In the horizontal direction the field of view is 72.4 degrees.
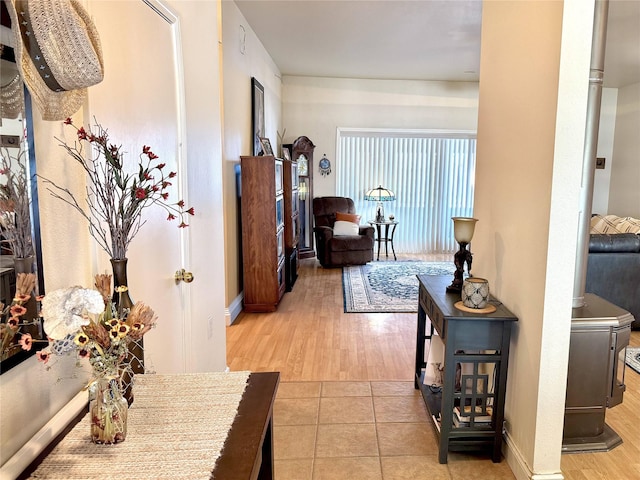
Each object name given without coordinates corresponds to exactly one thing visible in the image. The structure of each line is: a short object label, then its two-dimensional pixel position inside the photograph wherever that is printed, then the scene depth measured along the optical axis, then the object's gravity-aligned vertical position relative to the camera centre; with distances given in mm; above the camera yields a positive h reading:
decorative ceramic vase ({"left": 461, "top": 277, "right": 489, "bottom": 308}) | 2143 -518
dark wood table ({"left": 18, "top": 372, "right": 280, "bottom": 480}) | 956 -610
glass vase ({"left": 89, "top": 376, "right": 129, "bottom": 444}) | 999 -515
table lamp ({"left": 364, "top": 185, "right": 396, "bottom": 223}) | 7612 -167
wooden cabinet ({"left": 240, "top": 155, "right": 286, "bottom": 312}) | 4406 -479
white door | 1415 +207
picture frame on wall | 5043 +861
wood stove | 2189 -946
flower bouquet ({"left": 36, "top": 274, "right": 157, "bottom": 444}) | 878 -329
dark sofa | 3953 -734
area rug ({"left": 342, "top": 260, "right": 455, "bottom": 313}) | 4793 -1269
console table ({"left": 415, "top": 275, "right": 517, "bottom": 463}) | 2111 -943
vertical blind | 7809 +160
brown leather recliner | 6562 -914
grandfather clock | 6965 +34
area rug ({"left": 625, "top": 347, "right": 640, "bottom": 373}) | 3319 -1335
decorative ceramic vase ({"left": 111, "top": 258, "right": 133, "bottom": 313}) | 1101 -252
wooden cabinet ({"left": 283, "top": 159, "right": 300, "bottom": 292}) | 5355 -460
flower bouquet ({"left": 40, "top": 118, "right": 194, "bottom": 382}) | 1107 -42
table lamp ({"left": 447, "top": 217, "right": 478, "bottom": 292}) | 2355 -314
